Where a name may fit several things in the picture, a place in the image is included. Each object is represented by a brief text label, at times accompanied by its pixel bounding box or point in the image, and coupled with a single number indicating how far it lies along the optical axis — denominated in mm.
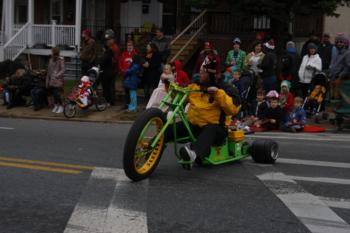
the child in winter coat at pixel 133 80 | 15703
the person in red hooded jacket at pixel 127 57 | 16341
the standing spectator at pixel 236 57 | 15797
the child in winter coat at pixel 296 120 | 12969
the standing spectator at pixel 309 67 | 14906
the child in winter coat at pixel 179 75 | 14461
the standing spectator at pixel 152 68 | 15945
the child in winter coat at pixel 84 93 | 15594
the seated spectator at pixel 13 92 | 17438
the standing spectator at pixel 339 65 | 13797
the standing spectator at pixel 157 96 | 10433
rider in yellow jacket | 7562
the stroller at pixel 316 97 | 14609
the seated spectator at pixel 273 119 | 13177
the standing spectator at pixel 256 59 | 15320
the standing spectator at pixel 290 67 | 15570
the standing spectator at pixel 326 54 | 16438
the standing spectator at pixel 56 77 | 16422
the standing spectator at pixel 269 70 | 14930
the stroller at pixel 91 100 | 15508
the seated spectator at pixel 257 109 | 13406
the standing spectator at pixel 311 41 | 17038
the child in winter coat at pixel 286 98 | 13469
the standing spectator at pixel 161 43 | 16866
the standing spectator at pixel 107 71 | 16484
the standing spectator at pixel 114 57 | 16672
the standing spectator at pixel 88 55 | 17047
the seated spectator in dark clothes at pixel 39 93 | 16744
